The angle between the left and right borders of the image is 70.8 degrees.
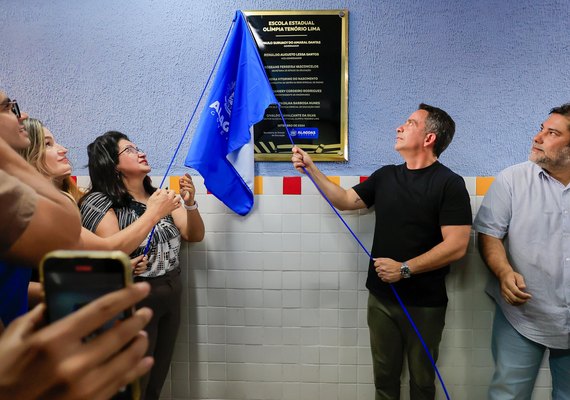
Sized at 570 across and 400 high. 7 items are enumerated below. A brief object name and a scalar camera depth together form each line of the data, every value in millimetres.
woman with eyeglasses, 1839
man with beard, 1792
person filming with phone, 334
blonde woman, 1477
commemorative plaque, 2131
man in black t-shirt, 1866
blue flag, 1931
